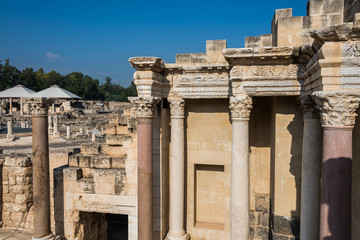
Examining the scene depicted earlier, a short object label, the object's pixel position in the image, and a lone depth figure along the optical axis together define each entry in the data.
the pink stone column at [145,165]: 7.73
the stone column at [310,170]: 6.54
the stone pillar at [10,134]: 29.86
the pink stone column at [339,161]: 4.69
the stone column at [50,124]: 37.73
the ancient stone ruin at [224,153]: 4.81
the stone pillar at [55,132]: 34.09
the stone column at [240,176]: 7.37
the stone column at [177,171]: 8.57
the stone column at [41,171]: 9.09
